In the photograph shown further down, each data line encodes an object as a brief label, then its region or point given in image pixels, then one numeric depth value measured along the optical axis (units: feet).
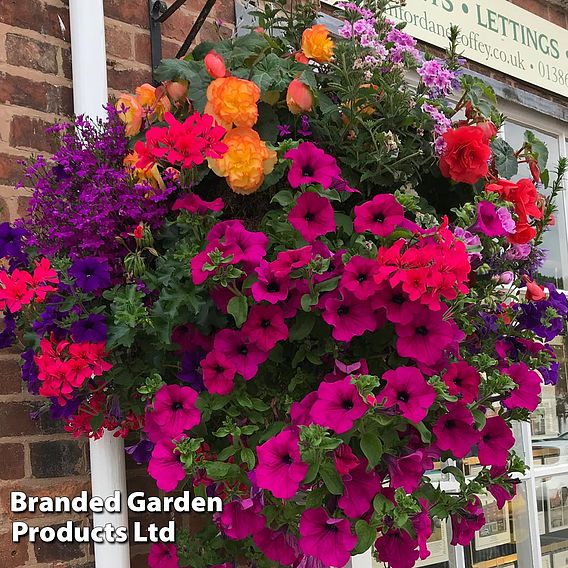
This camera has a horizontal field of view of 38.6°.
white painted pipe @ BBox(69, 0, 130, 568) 5.03
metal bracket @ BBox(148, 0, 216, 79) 5.88
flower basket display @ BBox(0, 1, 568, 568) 3.78
